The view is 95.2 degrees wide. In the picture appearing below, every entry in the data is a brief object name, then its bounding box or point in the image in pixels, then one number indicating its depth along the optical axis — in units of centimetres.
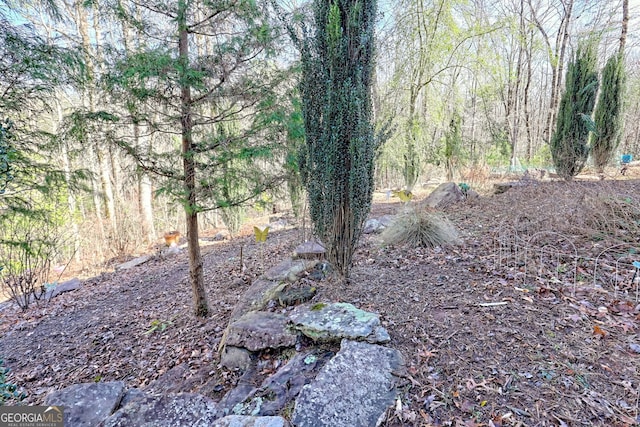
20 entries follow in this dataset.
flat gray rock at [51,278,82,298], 482
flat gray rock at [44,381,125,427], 172
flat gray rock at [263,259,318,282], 291
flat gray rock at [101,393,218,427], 156
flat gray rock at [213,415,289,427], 138
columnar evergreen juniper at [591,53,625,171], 630
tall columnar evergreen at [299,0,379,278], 240
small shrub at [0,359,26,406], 178
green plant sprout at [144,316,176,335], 299
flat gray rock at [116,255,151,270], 573
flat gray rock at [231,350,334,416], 156
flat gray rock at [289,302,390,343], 183
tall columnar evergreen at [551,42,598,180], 592
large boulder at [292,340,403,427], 136
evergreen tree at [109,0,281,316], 242
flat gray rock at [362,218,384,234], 464
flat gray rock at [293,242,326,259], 335
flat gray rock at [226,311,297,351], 202
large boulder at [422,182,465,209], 569
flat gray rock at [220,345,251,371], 203
